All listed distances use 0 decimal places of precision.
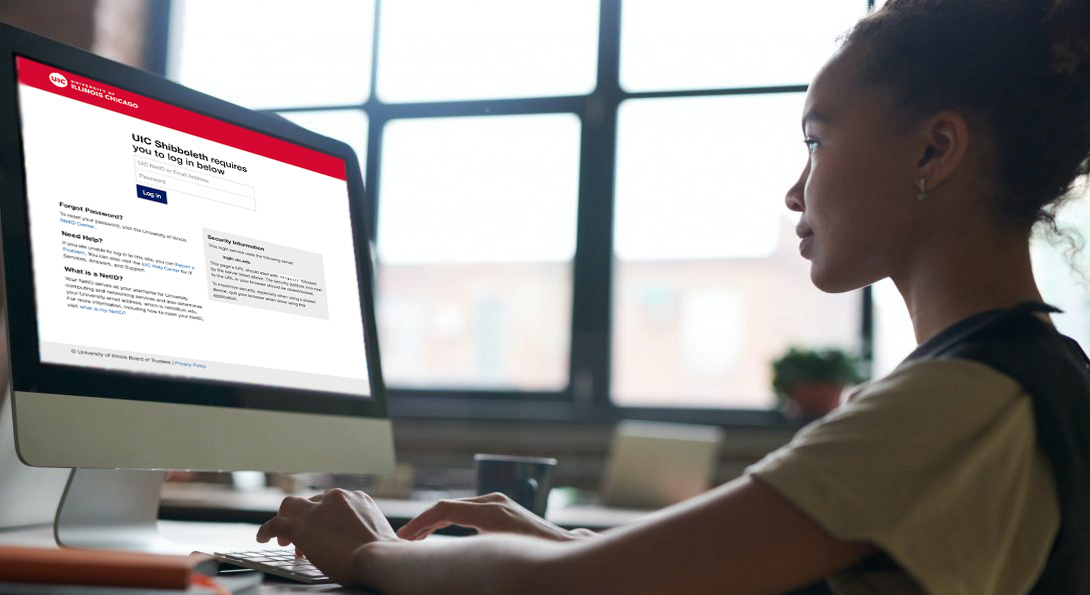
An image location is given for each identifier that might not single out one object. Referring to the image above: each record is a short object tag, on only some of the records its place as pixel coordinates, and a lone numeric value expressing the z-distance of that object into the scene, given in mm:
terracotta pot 3377
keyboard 780
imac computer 828
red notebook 536
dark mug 1198
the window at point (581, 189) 3818
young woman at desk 623
